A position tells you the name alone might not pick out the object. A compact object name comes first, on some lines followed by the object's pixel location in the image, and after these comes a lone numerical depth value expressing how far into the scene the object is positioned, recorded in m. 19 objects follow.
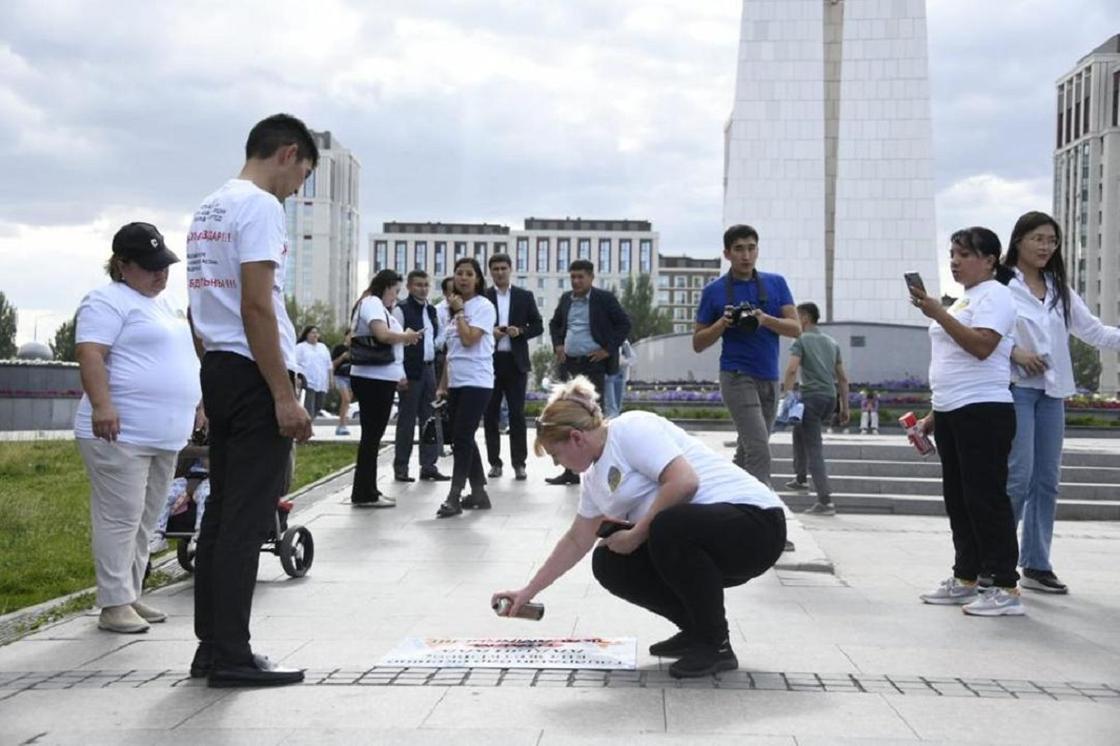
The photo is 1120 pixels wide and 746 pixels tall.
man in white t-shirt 4.71
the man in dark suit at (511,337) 11.99
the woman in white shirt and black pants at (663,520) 4.75
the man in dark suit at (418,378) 12.06
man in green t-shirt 12.15
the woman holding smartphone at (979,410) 6.45
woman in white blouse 7.11
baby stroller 7.10
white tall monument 41.06
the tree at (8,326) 81.03
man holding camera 8.25
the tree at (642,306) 100.12
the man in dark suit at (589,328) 12.20
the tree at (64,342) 79.45
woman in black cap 5.79
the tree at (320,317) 86.47
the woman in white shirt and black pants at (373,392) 10.62
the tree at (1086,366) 88.62
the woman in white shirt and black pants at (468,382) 10.07
